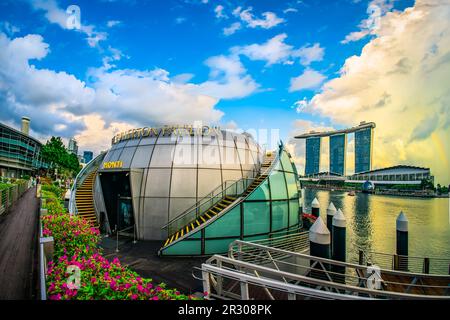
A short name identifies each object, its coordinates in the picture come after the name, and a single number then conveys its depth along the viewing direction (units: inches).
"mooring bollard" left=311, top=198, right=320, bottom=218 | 901.2
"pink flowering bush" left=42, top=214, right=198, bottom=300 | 160.1
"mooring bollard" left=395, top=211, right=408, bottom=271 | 558.9
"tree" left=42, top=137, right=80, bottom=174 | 2117.4
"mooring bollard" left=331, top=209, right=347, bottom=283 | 487.8
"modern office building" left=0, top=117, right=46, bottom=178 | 2620.6
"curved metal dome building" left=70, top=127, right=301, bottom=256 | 539.8
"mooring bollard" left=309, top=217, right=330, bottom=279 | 397.1
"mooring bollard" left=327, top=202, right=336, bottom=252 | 751.1
